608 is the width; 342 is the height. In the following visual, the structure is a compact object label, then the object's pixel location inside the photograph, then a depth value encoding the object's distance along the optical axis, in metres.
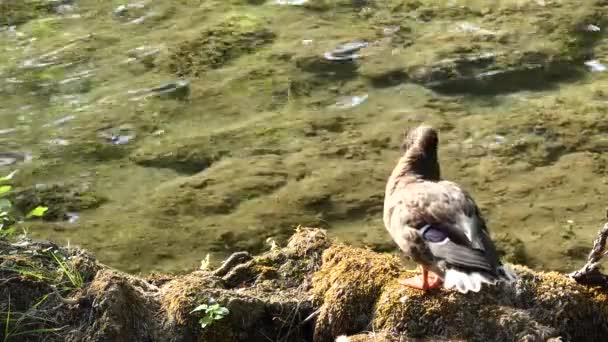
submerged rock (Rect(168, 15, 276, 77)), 7.57
